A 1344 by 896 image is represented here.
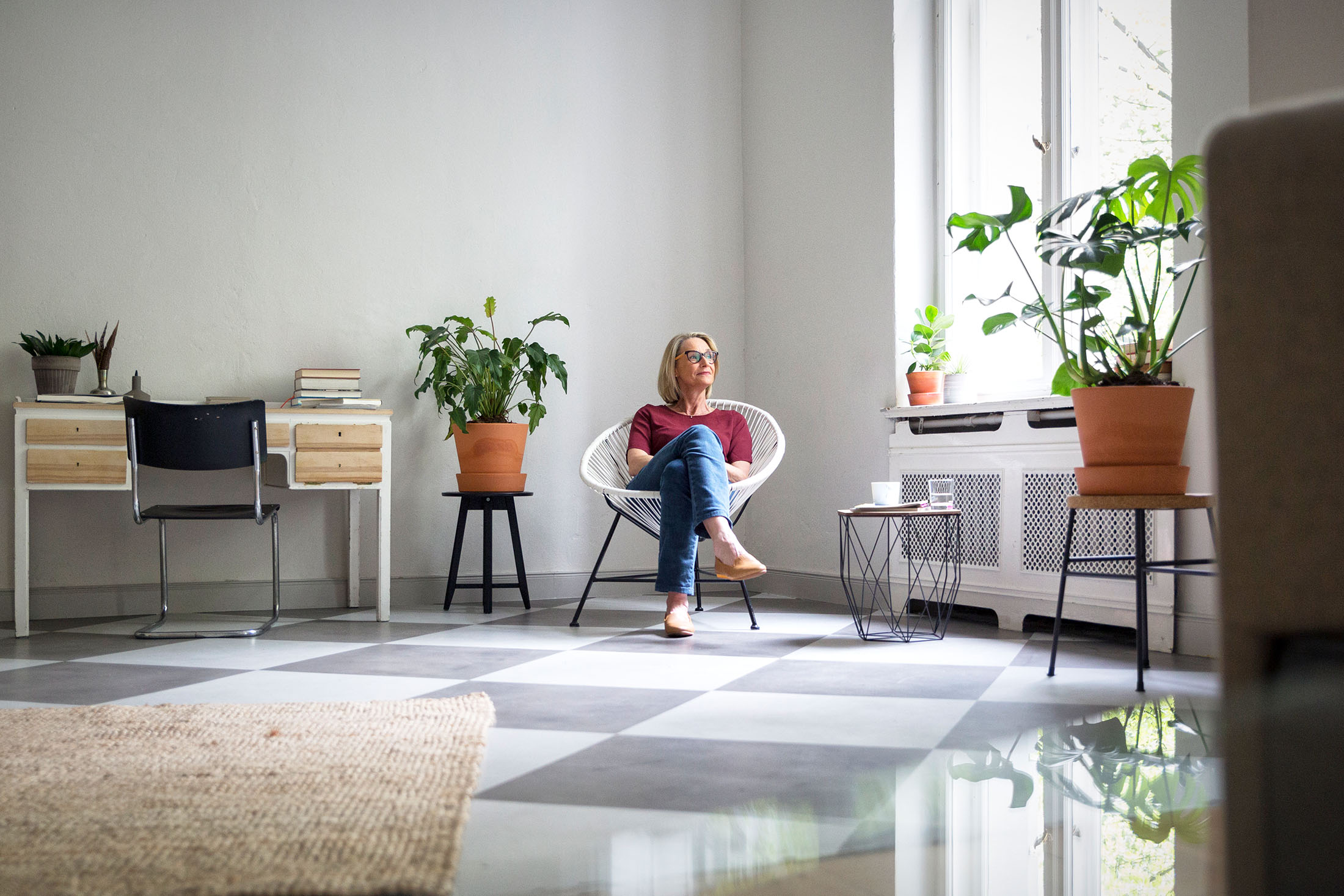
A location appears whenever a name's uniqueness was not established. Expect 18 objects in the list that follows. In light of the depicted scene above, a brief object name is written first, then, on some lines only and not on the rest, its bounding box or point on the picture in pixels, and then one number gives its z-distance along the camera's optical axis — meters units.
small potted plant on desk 3.36
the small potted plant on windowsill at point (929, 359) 3.47
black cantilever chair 3.11
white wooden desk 3.18
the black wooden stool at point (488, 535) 3.74
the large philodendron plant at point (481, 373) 3.71
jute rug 1.06
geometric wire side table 3.18
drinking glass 2.84
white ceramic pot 3.48
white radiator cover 2.79
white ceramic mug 2.88
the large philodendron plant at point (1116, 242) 2.17
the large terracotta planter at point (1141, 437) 2.14
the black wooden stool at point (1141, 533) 2.08
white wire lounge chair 3.34
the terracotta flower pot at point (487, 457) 3.72
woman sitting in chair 3.05
